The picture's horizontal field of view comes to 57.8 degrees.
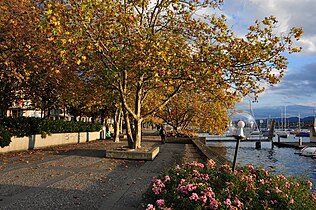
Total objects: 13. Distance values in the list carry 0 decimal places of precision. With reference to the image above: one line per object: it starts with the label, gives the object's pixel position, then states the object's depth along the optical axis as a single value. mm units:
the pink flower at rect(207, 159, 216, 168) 6312
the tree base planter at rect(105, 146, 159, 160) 13766
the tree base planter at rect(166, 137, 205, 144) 29561
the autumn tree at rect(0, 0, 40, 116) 12134
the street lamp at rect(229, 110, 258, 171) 6352
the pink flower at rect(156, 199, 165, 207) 4421
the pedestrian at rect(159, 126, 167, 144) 27562
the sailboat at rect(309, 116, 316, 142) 53444
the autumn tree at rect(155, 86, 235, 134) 31438
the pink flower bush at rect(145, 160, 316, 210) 4098
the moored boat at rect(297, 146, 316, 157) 33647
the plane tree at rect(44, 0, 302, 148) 10195
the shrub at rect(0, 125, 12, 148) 15195
